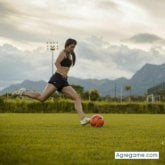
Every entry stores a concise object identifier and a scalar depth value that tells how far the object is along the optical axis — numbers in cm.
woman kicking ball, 1509
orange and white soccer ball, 1578
